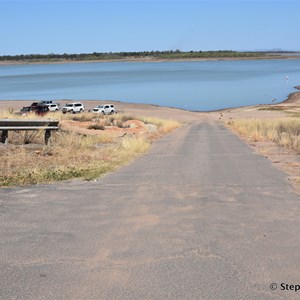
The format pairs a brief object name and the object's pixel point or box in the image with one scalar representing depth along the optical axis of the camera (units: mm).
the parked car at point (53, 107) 56688
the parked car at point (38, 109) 45250
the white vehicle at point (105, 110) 57544
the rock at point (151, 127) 33969
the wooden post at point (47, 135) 15731
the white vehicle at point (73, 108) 58069
